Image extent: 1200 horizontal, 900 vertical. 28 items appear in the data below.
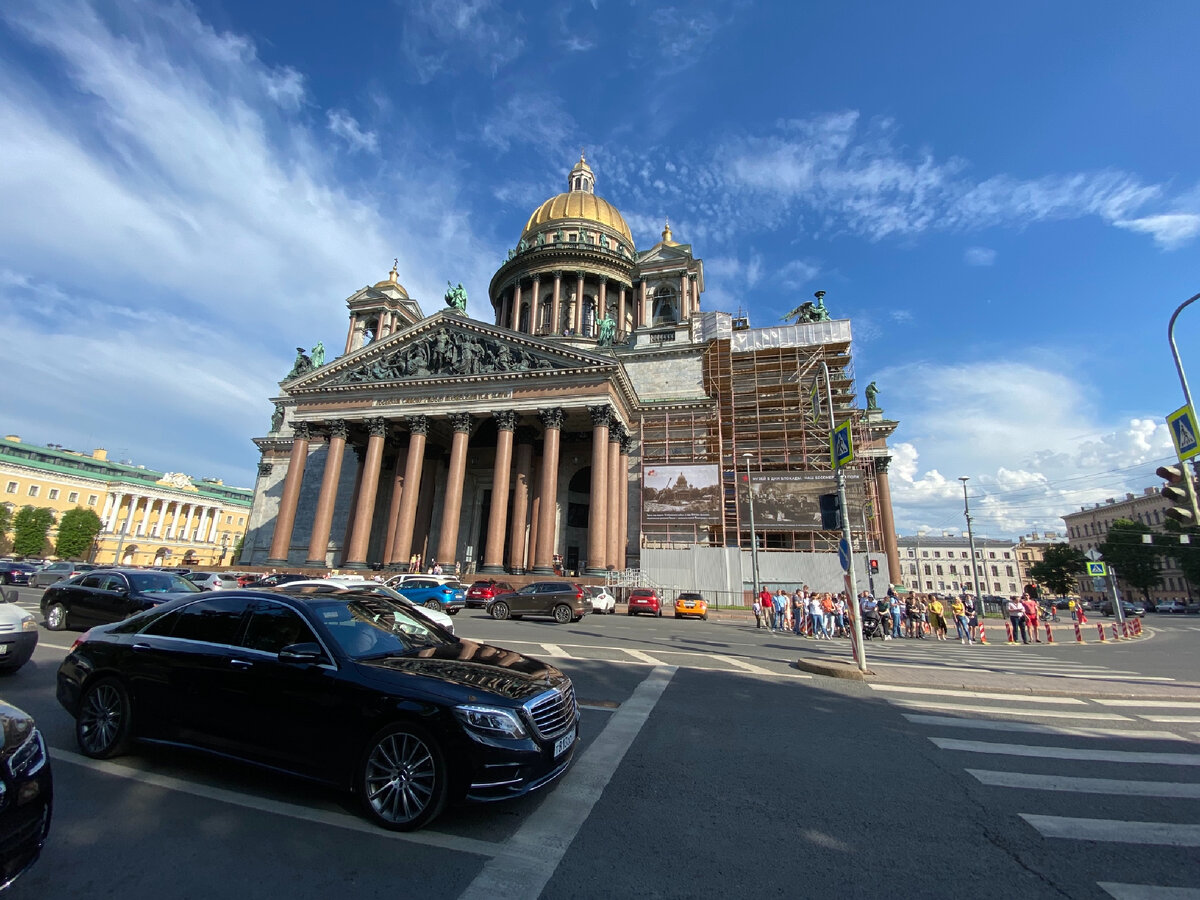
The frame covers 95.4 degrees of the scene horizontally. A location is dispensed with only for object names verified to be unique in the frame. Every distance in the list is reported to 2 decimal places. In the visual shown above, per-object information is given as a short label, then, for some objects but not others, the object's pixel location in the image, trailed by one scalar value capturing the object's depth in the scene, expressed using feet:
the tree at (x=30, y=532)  216.74
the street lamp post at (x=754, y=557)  98.99
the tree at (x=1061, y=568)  246.27
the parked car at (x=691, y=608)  89.92
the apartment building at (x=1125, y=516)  253.24
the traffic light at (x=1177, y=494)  29.66
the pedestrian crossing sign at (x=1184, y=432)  31.76
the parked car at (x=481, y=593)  87.81
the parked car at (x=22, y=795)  8.83
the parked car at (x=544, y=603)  68.95
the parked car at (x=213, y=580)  62.27
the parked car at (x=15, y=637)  25.11
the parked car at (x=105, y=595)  38.83
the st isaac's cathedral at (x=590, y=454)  110.01
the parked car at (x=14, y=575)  107.02
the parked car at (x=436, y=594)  69.77
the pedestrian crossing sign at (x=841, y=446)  40.60
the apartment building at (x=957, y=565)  363.15
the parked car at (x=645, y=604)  90.89
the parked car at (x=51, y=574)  96.09
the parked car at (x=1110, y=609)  146.53
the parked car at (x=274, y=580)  69.90
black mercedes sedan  12.80
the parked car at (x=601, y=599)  90.74
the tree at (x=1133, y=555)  225.76
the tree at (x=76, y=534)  229.04
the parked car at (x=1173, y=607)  206.08
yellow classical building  245.04
